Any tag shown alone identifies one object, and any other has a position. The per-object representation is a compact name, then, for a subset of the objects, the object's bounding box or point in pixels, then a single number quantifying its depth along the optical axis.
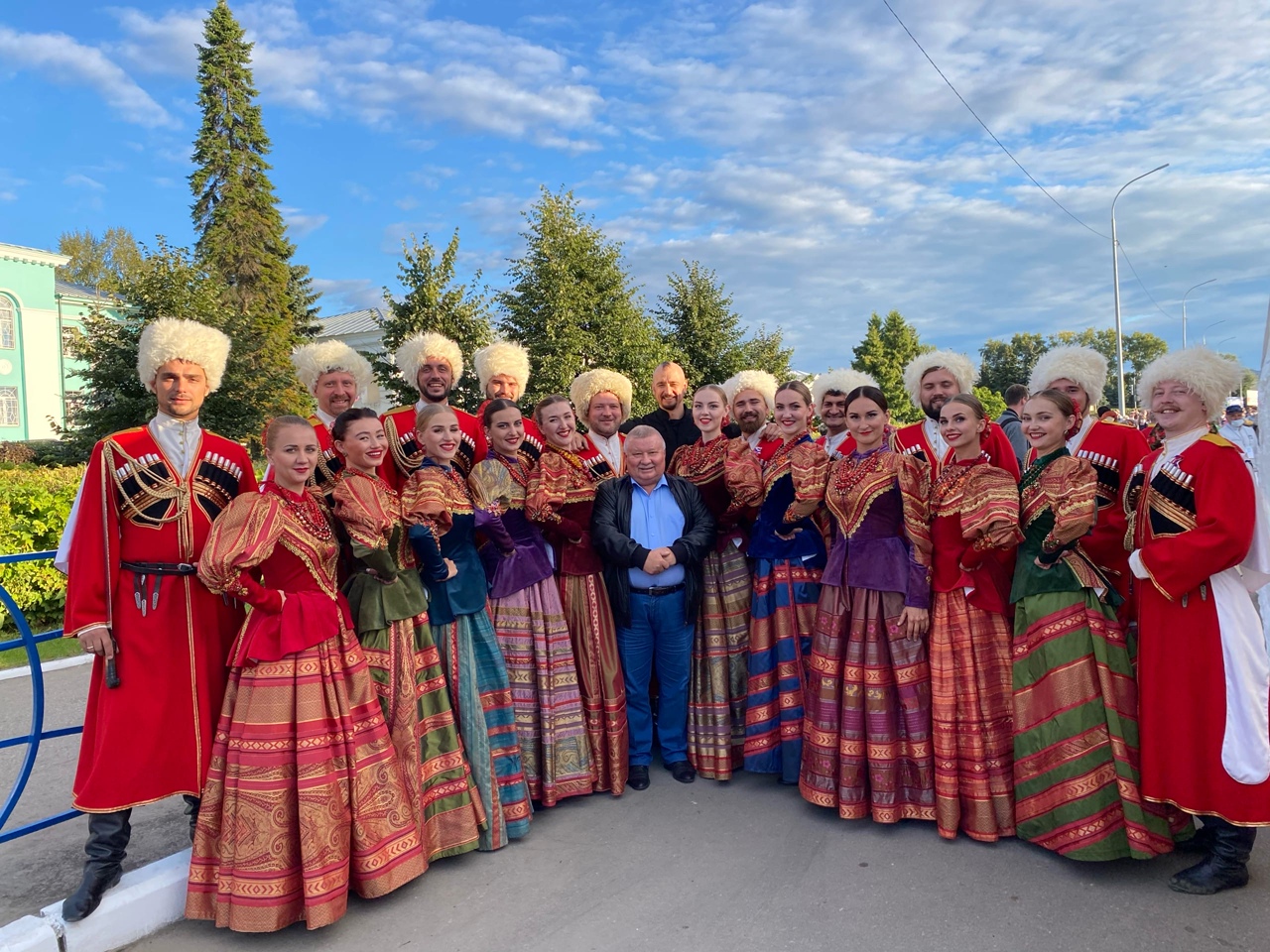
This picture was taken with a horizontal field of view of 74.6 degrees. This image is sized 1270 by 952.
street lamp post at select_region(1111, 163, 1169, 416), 24.17
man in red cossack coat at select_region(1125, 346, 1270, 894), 3.12
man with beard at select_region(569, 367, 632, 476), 4.81
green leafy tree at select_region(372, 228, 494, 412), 15.26
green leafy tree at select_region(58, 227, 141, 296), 43.00
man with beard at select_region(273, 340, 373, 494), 4.66
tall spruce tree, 31.64
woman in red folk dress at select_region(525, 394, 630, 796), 4.33
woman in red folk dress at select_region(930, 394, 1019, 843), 3.62
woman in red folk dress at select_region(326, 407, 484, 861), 3.50
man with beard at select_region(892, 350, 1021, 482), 4.77
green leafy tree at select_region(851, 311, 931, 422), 39.72
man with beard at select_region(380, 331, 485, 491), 4.67
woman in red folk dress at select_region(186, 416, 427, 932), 3.08
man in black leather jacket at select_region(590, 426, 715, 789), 4.39
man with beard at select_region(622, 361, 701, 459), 5.84
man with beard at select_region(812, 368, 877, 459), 4.73
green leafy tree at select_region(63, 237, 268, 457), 12.68
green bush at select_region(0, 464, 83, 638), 7.92
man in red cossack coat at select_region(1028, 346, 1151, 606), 3.83
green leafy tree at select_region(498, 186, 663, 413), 15.85
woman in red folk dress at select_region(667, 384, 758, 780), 4.52
